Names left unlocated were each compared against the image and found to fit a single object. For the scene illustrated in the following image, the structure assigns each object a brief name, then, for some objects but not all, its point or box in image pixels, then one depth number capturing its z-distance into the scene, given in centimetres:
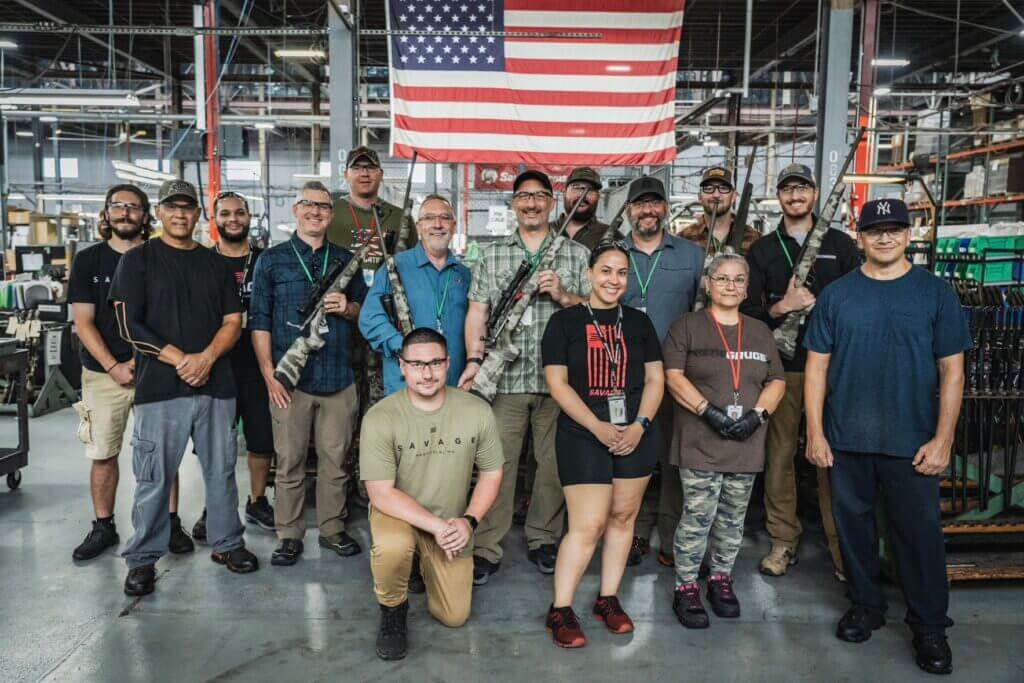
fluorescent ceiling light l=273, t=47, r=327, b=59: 1160
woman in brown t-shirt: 321
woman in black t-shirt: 308
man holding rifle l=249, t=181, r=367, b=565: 386
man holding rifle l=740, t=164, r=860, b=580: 376
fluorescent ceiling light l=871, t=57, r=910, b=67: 1038
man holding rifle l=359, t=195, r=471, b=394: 368
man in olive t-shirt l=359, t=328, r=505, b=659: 303
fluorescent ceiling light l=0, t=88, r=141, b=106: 761
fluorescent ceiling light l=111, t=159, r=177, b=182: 1063
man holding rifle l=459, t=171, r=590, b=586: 366
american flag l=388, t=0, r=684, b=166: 537
